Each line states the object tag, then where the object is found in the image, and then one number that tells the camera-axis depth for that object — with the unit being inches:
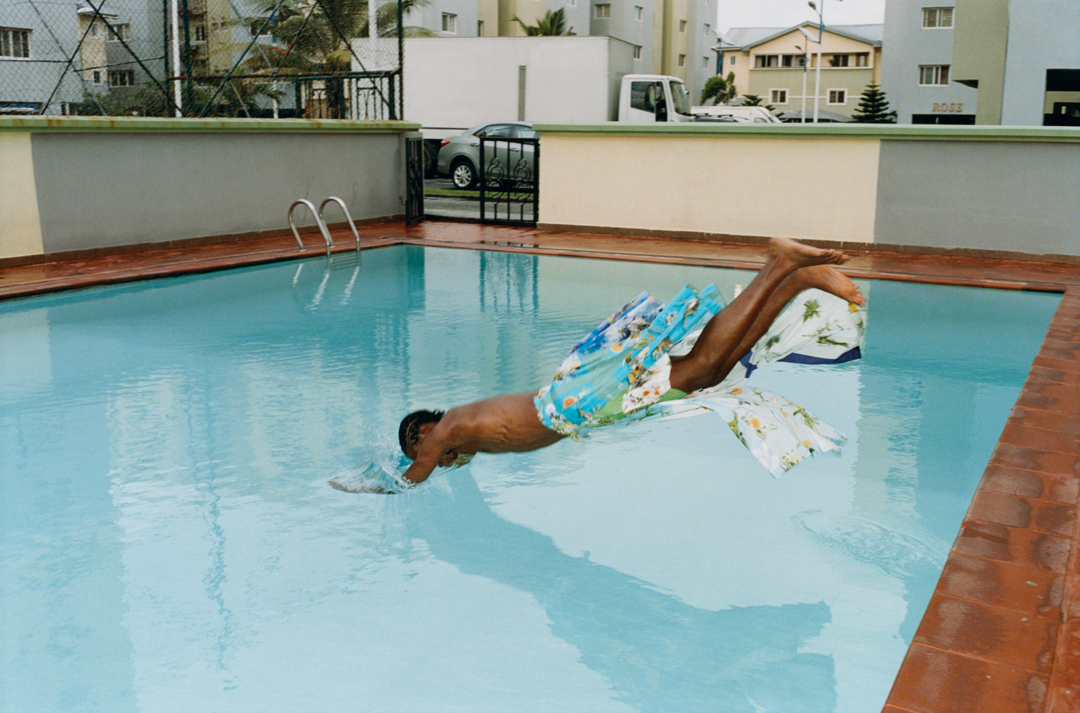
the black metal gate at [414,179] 550.3
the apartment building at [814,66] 2169.0
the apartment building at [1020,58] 624.4
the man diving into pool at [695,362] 124.0
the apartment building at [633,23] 1247.5
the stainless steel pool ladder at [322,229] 389.7
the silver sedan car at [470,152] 705.0
